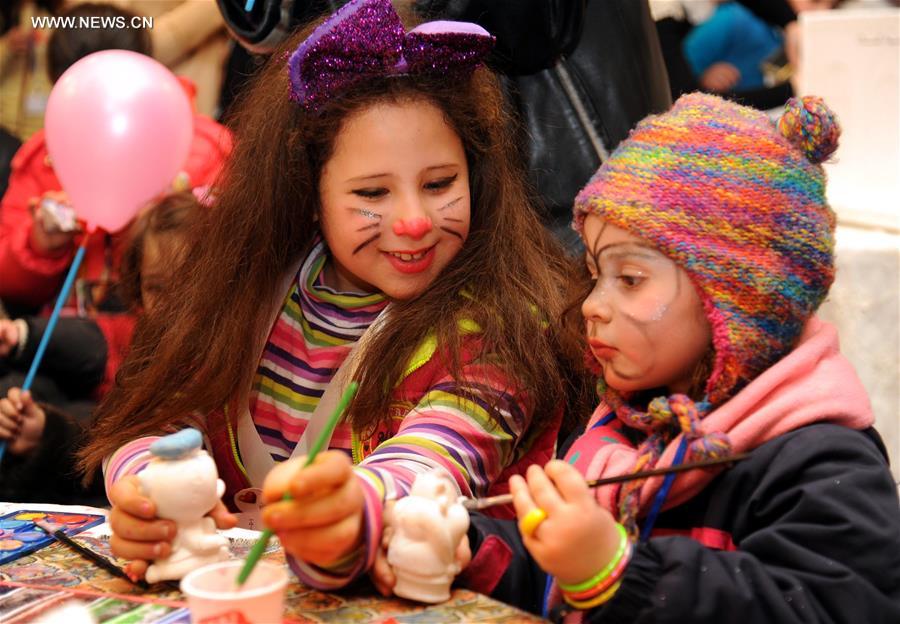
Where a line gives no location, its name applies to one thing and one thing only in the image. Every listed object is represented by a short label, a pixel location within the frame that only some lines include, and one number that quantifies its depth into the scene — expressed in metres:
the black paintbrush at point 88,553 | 2.49
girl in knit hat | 2.36
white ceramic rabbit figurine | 2.41
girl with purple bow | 2.72
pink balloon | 3.24
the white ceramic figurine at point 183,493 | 2.45
